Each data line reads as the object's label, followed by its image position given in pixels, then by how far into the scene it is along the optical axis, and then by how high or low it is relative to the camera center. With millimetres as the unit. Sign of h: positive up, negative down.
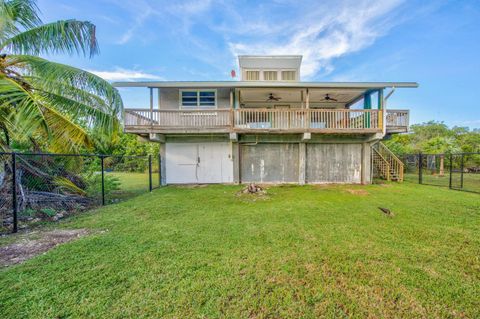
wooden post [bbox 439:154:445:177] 14418 -956
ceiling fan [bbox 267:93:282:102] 11047 +3445
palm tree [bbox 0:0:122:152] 4637 +1912
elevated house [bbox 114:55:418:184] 9359 +1269
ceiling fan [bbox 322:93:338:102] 11234 +3444
